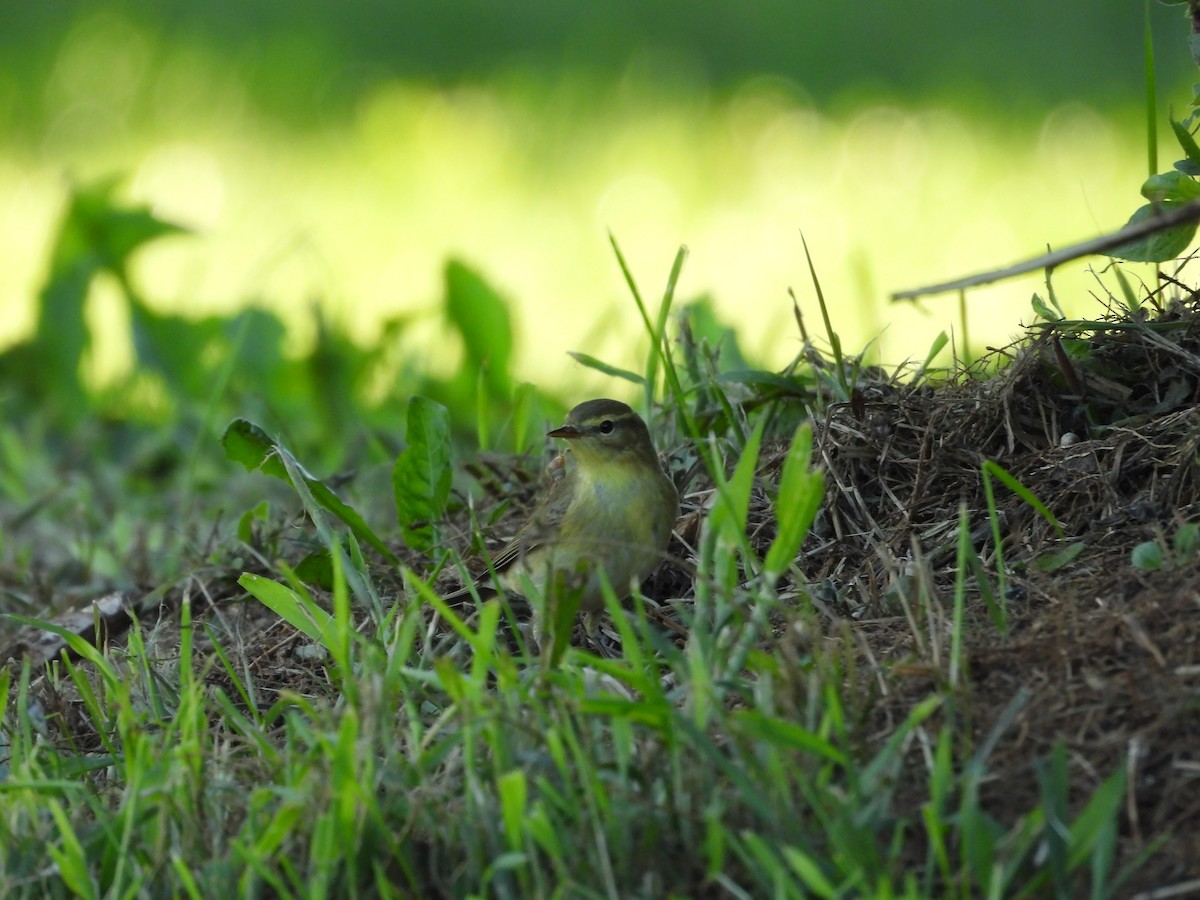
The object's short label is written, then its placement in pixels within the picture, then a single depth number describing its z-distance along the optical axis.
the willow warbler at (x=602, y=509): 7.72
